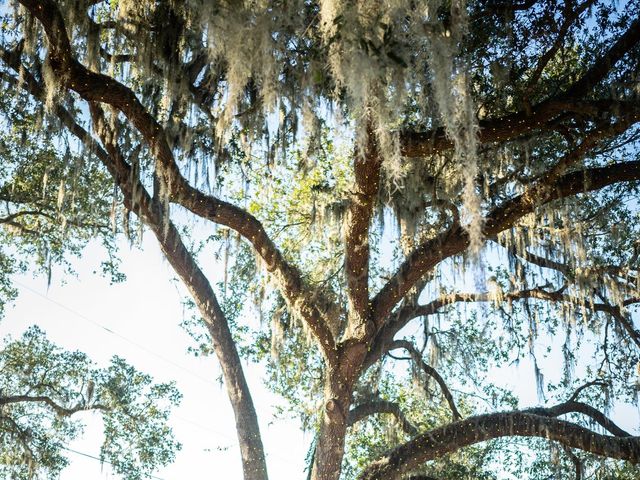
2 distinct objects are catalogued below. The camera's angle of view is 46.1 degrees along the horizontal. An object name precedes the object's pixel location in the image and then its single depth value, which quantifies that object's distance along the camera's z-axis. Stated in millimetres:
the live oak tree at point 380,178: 3520
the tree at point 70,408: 8047
